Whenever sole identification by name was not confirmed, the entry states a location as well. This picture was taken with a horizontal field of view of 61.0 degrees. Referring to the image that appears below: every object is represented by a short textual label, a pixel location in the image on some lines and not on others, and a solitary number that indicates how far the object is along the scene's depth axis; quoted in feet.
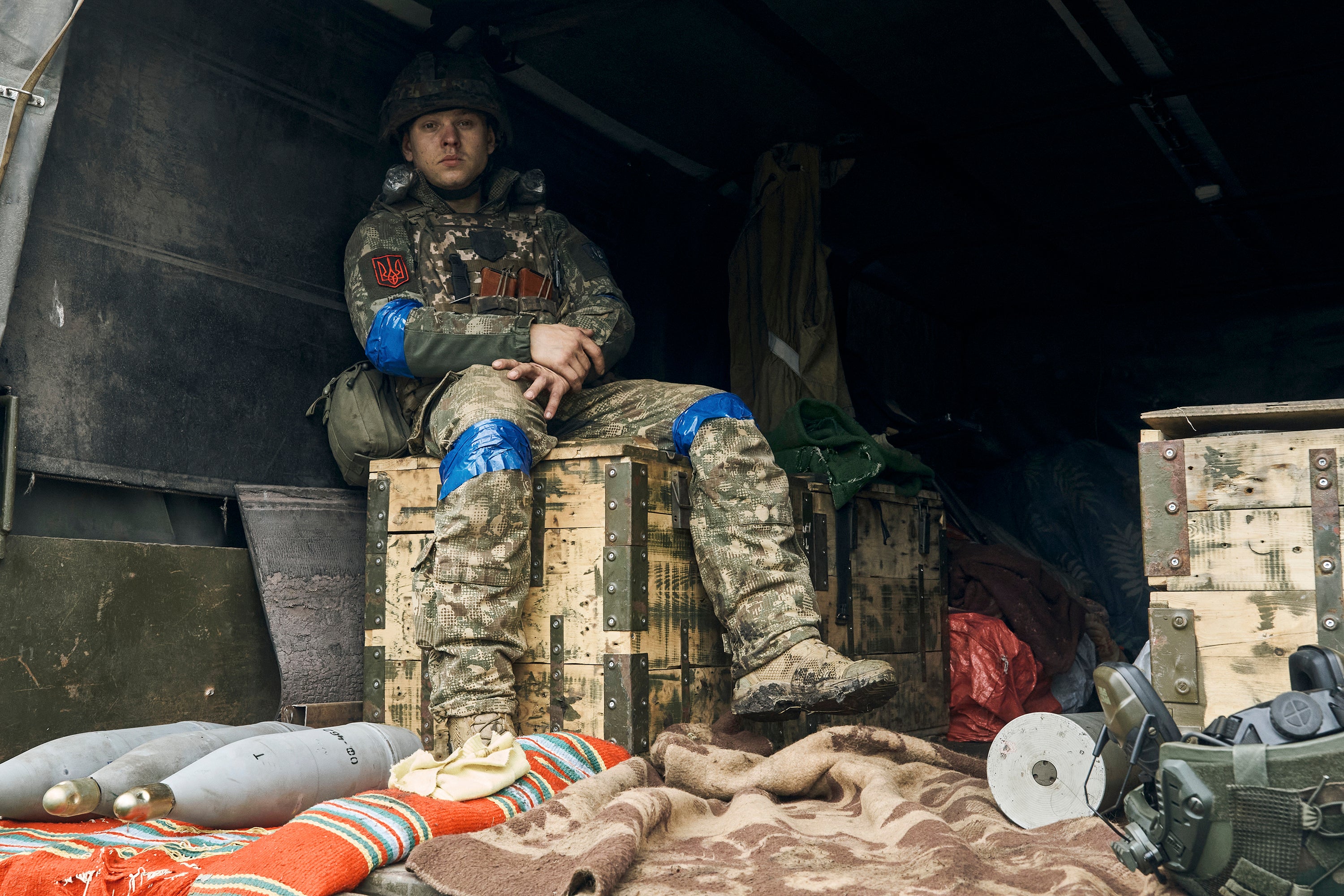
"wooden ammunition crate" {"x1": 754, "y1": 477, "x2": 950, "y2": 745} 11.14
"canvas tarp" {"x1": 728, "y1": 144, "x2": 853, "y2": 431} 14.99
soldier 8.47
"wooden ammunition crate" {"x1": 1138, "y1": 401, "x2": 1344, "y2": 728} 6.21
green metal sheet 8.39
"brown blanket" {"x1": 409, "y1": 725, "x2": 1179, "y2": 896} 5.55
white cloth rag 6.86
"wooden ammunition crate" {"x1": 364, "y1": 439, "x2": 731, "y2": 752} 8.77
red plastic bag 13.48
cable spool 6.96
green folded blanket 11.67
